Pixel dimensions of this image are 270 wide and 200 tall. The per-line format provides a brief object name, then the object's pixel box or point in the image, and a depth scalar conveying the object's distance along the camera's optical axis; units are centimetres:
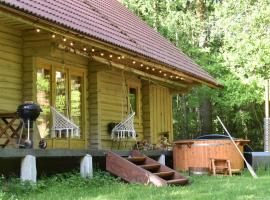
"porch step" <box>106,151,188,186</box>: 966
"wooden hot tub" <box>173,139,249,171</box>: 1258
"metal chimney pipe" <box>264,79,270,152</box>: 1586
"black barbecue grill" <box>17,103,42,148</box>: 916
